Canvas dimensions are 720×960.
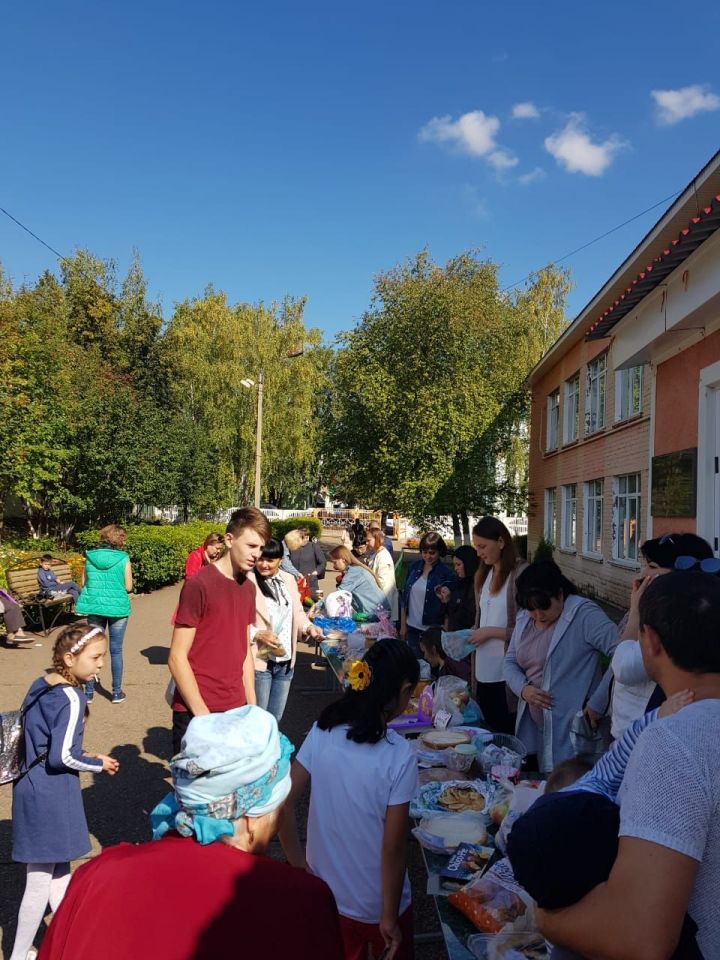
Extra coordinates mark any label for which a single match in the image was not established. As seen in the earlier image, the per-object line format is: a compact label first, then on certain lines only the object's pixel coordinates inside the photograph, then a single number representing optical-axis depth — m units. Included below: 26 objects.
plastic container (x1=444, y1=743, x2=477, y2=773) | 3.50
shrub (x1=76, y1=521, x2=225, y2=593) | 16.03
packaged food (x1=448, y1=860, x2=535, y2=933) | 2.28
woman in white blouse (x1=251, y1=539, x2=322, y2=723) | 4.98
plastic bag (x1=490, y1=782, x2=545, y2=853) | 2.60
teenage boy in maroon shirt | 3.66
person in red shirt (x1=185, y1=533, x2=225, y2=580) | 8.54
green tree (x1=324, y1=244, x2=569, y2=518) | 22.47
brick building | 8.04
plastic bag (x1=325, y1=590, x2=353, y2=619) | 7.41
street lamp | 26.19
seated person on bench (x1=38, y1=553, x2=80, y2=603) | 11.02
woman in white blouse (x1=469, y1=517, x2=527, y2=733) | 4.74
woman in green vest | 7.28
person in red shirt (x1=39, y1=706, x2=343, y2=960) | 1.40
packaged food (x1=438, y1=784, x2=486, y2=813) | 3.04
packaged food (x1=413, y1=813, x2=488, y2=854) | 2.76
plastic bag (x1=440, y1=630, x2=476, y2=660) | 4.90
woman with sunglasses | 2.88
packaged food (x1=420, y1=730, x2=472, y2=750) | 3.71
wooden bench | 10.62
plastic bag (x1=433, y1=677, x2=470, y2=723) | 4.18
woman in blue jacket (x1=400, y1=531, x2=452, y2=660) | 6.66
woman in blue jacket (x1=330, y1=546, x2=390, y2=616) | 7.64
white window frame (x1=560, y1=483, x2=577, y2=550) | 20.17
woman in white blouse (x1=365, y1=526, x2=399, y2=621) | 7.94
